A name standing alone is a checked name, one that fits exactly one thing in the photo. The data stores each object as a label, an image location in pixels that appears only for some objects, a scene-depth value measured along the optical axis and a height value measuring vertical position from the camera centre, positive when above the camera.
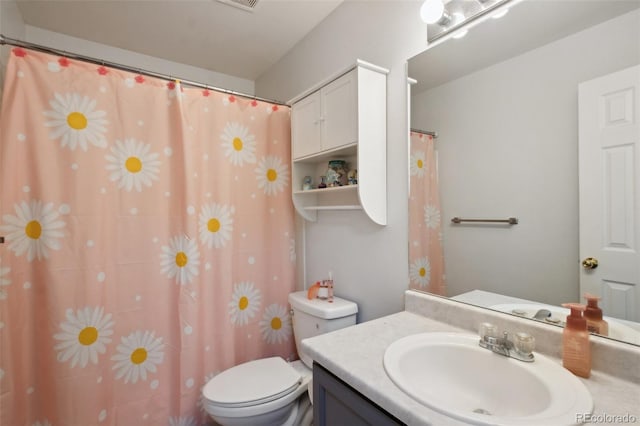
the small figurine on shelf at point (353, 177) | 1.43 +0.16
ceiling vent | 1.58 +1.16
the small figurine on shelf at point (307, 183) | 1.76 +0.17
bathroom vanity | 0.64 -0.43
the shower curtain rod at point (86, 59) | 1.16 +0.69
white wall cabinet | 1.29 +0.39
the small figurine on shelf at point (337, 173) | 1.54 +0.20
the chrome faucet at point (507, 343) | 0.81 -0.40
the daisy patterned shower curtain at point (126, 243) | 1.19 -0.14
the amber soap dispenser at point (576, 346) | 0.73 -0.36
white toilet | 1.23 -0.79
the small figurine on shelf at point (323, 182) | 1.66 +0.17
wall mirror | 0.78 +0.19
